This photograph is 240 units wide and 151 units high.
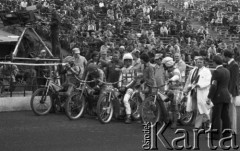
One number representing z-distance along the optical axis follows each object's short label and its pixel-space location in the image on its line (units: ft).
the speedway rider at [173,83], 40.29
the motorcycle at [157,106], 38.78
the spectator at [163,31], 95.81
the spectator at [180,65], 47.11
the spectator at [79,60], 46.47
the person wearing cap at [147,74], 40.78
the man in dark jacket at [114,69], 43.68
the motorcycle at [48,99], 41.96
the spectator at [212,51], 83.62
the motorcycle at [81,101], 40.37
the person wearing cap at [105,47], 60.05
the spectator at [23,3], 87.21
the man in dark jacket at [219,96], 34.60
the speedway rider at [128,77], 41.29
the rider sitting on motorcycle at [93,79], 42.27
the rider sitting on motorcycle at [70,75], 42.66
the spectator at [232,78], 36.40
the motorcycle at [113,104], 40.04
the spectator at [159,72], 41.75
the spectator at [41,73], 48.44
